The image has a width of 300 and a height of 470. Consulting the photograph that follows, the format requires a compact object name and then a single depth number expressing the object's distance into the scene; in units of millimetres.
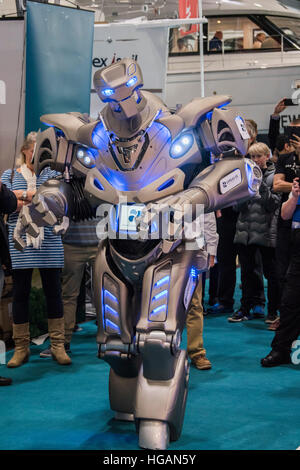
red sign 8812
